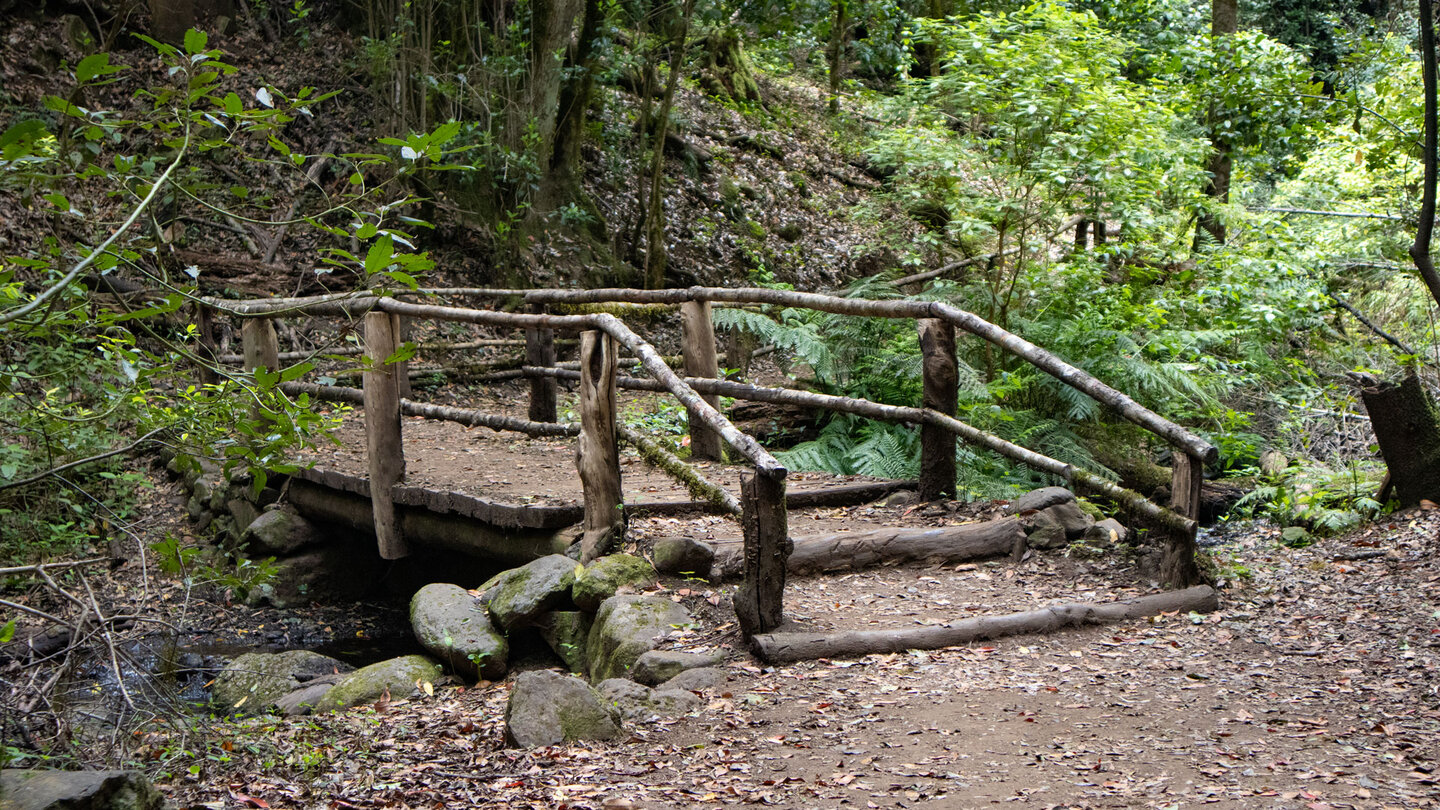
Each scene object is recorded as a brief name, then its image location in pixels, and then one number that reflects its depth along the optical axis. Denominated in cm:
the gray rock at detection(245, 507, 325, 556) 728
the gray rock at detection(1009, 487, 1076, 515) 528
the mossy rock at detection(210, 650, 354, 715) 508
